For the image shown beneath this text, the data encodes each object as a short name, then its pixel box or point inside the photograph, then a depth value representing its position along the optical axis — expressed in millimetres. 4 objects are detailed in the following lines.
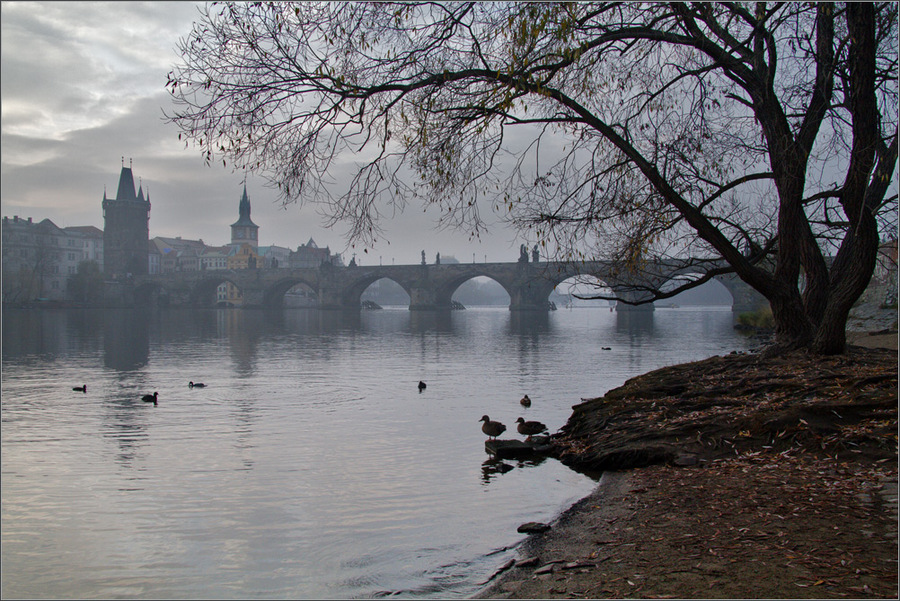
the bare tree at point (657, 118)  8258
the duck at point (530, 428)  12000
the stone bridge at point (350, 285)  89062
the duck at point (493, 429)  11414
